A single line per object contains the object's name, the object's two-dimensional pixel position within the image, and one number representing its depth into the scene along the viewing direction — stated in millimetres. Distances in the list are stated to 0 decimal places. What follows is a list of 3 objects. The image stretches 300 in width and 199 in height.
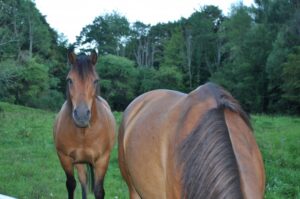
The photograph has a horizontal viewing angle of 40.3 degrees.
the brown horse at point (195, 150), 1964
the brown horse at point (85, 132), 4531
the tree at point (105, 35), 49688
